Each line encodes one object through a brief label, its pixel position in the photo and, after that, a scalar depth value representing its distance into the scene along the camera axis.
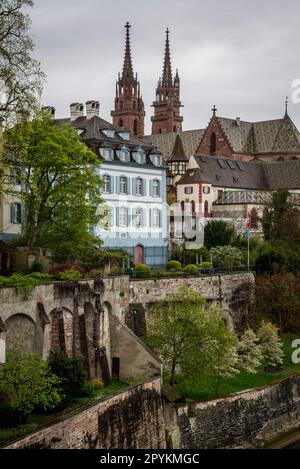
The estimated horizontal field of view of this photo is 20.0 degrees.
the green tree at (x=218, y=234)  77.44
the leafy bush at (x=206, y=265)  60.53
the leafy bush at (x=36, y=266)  45.16
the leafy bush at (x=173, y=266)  60.84
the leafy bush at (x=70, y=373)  35.06
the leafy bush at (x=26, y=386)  31.39
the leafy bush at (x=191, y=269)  57.69
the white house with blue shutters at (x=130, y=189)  67.75
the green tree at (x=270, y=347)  52.66
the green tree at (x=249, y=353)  49.81
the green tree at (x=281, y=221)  73.62
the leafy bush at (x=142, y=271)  51.09
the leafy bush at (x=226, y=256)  66.63
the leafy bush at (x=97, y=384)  39.38
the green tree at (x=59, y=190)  48.69
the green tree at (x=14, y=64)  36.62
